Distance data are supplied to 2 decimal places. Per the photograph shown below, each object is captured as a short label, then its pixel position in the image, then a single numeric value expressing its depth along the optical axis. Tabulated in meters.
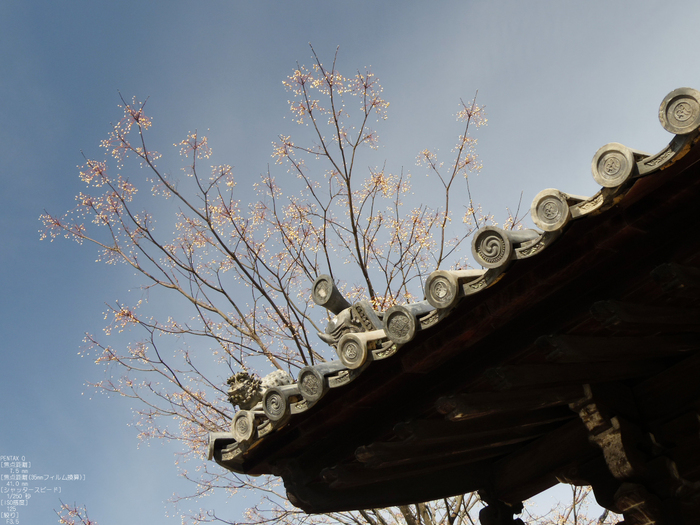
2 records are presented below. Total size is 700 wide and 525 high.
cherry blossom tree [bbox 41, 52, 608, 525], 8.49
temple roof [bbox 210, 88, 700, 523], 2.53
